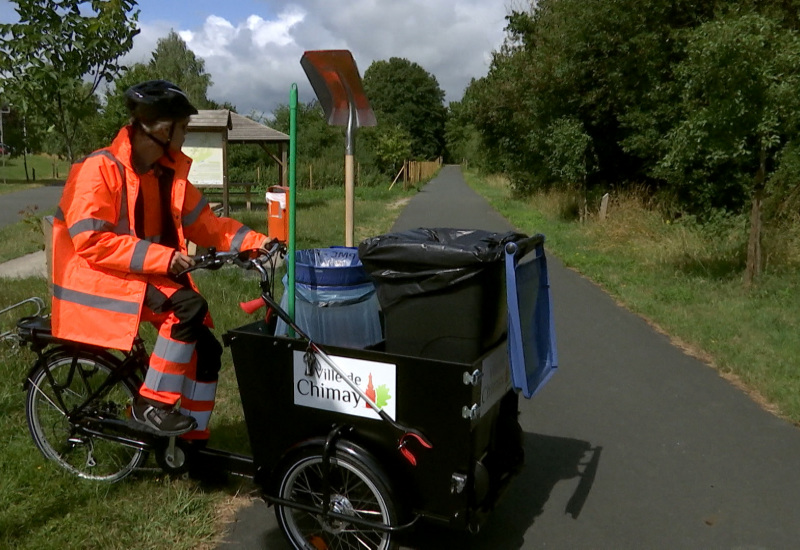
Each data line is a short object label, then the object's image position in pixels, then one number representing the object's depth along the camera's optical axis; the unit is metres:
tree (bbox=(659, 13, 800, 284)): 8.21
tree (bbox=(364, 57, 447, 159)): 90.19
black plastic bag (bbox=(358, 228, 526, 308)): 2.99
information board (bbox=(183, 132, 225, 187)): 13.80
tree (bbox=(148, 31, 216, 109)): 59.59
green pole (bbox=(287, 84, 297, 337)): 3.08
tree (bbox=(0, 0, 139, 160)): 6.30
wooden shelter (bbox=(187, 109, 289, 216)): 13.66
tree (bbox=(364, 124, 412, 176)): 41.38
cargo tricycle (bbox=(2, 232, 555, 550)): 2.88
